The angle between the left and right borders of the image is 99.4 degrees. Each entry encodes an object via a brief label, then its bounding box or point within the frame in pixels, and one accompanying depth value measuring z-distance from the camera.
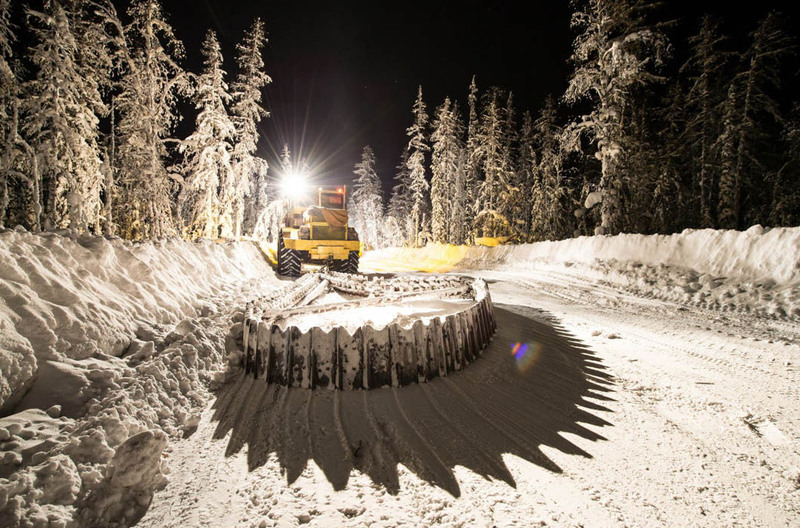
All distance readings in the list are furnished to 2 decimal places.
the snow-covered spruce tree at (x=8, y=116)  13.20
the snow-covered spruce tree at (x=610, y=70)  13.73
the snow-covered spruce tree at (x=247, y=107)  22.42
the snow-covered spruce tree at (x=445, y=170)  33.25
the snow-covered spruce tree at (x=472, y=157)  32.69
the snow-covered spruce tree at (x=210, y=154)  20.47
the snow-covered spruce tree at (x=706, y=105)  19.80
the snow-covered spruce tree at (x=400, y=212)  48.19
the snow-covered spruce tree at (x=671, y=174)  22.31
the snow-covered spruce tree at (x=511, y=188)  30.64
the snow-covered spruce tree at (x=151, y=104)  15.36
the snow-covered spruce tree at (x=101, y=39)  14.28
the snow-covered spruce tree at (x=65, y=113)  14.48
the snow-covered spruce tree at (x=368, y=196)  47.97
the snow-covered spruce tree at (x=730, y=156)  18.78
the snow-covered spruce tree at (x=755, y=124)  17.45
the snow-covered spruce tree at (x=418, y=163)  34.48
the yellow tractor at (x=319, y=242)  13.40
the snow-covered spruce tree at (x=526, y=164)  34.69
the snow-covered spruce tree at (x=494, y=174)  29.91
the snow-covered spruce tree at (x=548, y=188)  27.77
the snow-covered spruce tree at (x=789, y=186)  17.11
